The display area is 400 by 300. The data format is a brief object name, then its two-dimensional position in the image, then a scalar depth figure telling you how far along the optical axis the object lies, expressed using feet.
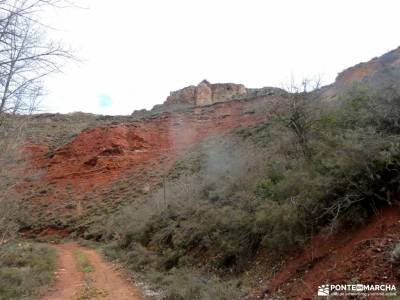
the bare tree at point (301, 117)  39.75
